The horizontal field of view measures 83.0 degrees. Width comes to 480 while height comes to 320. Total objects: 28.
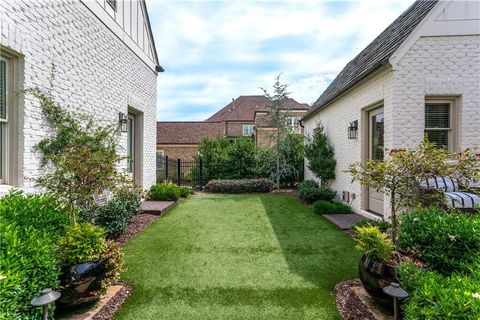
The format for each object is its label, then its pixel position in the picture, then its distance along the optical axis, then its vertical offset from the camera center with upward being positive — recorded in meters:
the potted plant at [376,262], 2.97 -1.19
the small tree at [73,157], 3.70 +0.00
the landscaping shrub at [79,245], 2.96 -0.99
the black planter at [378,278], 2.95 -1.33
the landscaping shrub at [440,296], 1.78 -1.03
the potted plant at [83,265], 2.91 -1.21
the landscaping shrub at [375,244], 3.14 -1.02
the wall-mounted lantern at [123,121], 7.77 +1.06
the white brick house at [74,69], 4.13 +1.82
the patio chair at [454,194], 4.73 -0.64
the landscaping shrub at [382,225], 4.78 -1.19
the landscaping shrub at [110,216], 5.39 -1.20
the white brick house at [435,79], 5.68 +1.69
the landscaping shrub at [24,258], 2.12 -0.89
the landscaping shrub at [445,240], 2.90 -0.93
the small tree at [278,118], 14.02 +2.07
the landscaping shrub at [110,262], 3.21 -1.28
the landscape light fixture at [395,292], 2.37 -1.19
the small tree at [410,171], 3.34 -0.15
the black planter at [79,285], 2.89 -1.38
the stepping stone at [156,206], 7.85 -1.51
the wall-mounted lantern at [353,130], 7.69 +0.83
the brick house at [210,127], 27.69 +3.37
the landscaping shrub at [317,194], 9.37 -1.23
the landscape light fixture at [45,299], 2.16 -1.15
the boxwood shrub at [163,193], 9.66 -1.27
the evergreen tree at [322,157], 9.73 +0.05
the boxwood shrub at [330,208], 7.82 -1.45
